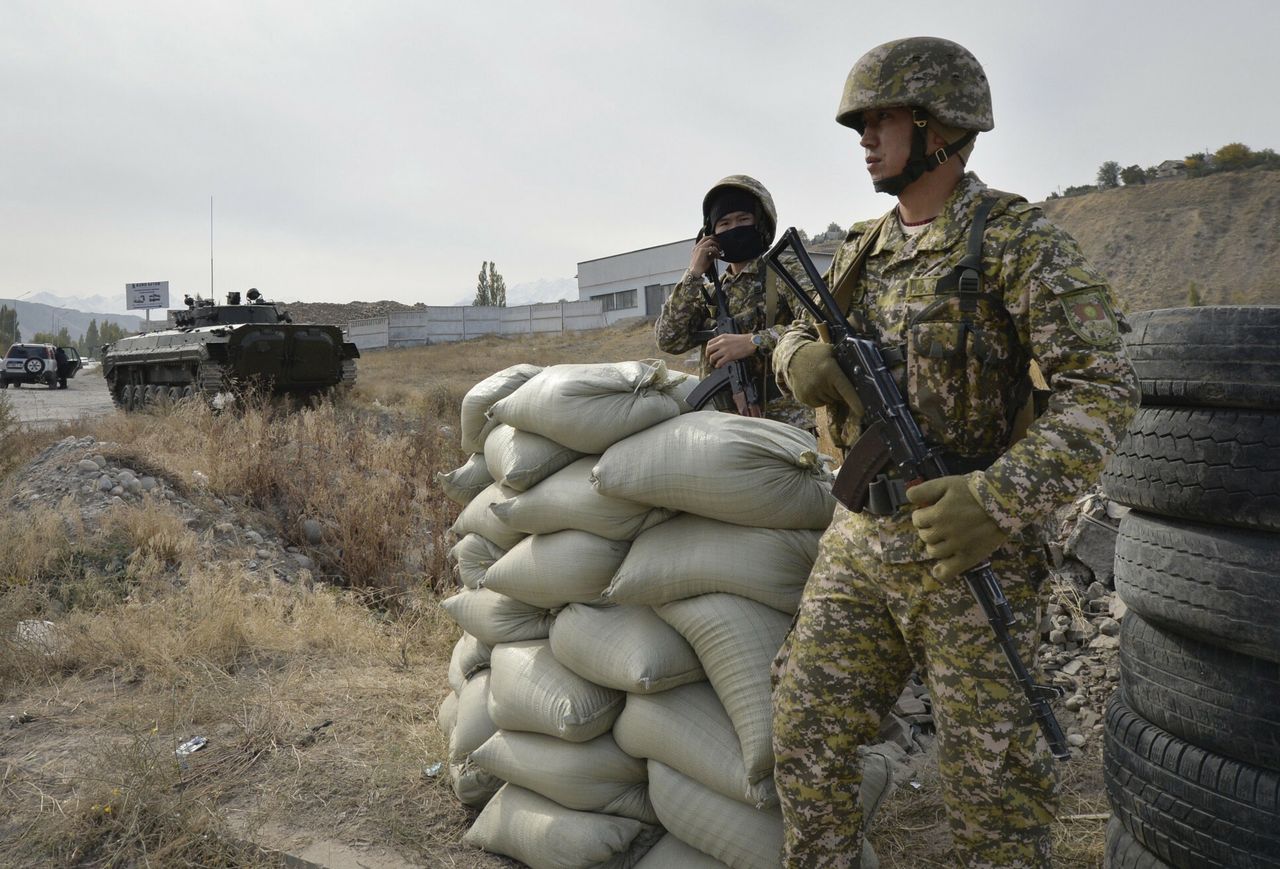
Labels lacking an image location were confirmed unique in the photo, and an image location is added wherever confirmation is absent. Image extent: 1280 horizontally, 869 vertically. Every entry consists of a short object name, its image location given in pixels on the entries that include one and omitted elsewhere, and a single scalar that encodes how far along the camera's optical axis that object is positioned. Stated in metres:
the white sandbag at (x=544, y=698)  2.64
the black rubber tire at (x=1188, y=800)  1.86
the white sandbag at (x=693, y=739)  2.32
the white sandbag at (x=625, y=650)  2.48
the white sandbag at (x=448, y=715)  3.40
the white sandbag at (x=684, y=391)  2.95
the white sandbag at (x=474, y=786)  3.04
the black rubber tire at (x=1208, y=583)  1.92
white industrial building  37.37
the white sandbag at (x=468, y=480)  3.55
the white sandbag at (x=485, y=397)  3.35
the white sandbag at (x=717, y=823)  2.29
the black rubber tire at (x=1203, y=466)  1.99
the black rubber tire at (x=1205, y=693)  1.91
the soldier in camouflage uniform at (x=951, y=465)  1.70
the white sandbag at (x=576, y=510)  2.71
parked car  27.05
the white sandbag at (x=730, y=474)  2.46
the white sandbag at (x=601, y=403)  2.73
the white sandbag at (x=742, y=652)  2.27
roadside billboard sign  53.06
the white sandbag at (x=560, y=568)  2.73
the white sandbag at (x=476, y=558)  3.34
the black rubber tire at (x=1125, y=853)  2.08
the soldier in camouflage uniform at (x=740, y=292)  3.43
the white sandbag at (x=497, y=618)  3.03
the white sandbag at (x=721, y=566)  2.46
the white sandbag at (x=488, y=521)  3.15
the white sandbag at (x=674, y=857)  2.44
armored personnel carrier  12.99
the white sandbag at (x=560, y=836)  2.58
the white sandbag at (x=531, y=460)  2.93
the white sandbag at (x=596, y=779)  2.65
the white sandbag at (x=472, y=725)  3.09
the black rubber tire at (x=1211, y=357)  2.03
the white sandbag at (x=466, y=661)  3.36
